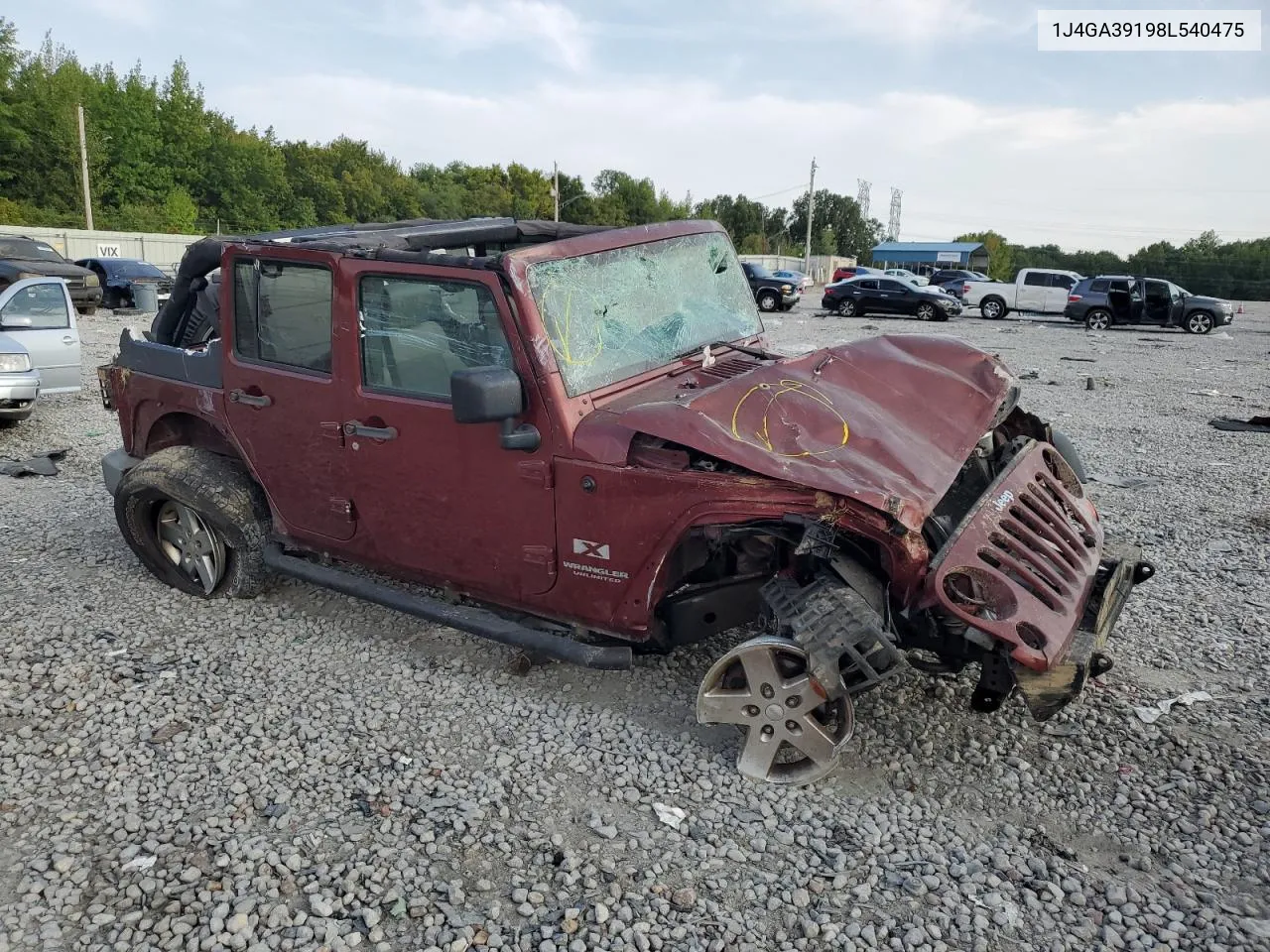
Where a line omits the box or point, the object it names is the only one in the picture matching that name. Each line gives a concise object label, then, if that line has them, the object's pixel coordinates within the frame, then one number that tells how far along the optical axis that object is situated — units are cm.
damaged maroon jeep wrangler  329
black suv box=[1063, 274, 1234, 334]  2411
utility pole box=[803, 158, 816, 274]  6021
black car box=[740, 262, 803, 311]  2823
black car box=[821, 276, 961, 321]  2738
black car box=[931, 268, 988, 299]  3202
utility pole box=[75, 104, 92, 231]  3978
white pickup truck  2764
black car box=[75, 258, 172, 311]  2330
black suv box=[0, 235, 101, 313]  1919
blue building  6500
